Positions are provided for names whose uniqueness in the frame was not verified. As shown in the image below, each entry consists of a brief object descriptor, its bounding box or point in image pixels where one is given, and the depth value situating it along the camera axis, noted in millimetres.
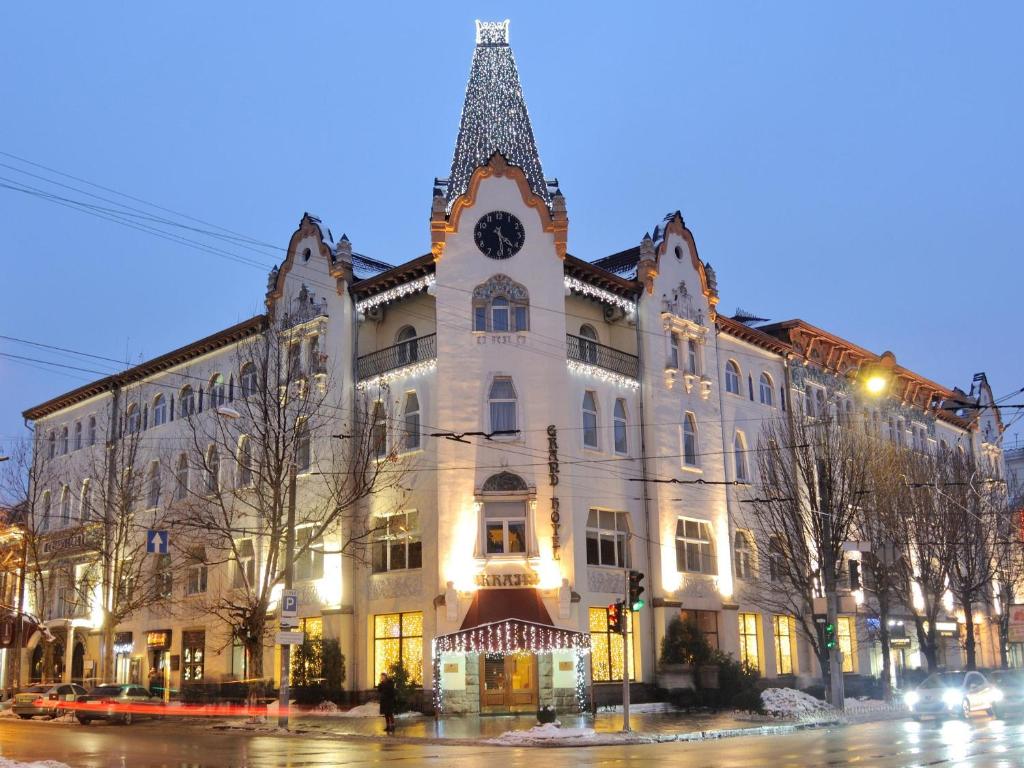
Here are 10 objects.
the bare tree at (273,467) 35750
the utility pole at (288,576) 31156
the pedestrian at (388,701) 30266
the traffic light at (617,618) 29672
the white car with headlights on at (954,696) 33062
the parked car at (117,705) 36219
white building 36656
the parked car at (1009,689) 33712
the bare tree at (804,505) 39688
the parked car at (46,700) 39594
